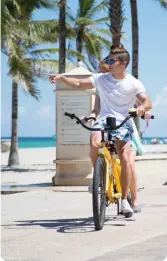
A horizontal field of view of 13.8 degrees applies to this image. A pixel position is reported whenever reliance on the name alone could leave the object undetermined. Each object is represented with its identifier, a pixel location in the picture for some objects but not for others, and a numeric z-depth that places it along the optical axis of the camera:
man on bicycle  6.97
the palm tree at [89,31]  41.00
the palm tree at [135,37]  28.67
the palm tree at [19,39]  30.53
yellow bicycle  6.50
